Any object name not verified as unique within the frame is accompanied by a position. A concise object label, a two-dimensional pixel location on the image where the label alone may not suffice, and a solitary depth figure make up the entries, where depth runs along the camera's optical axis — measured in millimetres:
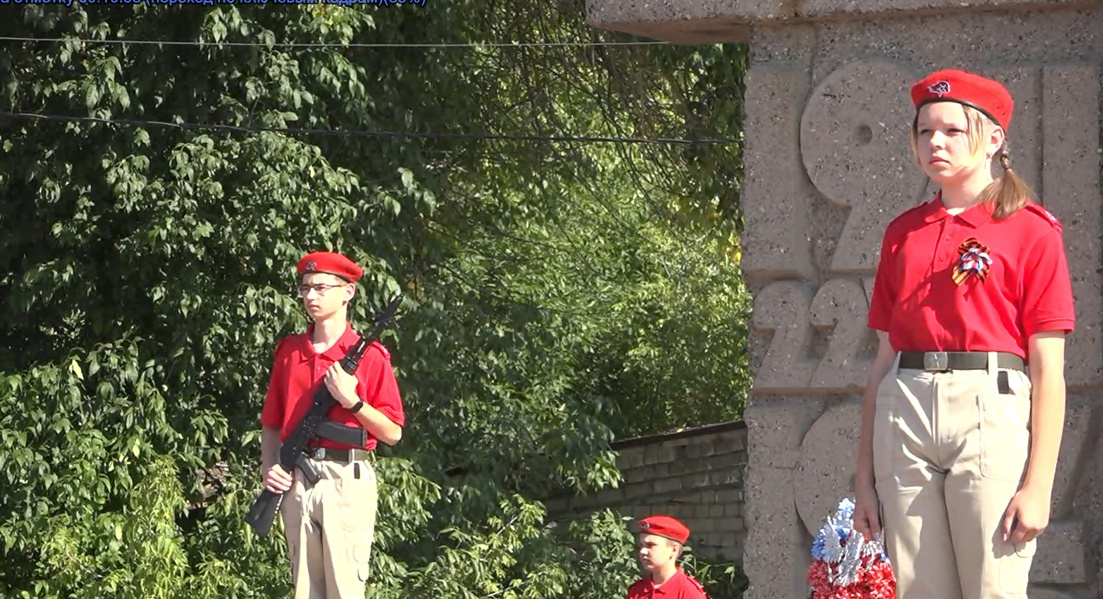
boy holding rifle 14109
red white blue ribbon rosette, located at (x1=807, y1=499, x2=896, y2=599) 10320
